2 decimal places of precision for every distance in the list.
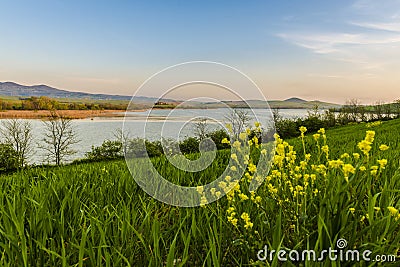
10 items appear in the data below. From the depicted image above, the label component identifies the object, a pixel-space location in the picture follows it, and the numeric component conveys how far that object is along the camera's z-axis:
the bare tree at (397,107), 37.06
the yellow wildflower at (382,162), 1.52
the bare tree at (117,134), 21.30
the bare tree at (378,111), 36.50
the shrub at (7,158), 19.99
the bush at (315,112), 31.52
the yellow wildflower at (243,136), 1.96
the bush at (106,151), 23.27
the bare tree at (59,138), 23.69
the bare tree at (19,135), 22.73
